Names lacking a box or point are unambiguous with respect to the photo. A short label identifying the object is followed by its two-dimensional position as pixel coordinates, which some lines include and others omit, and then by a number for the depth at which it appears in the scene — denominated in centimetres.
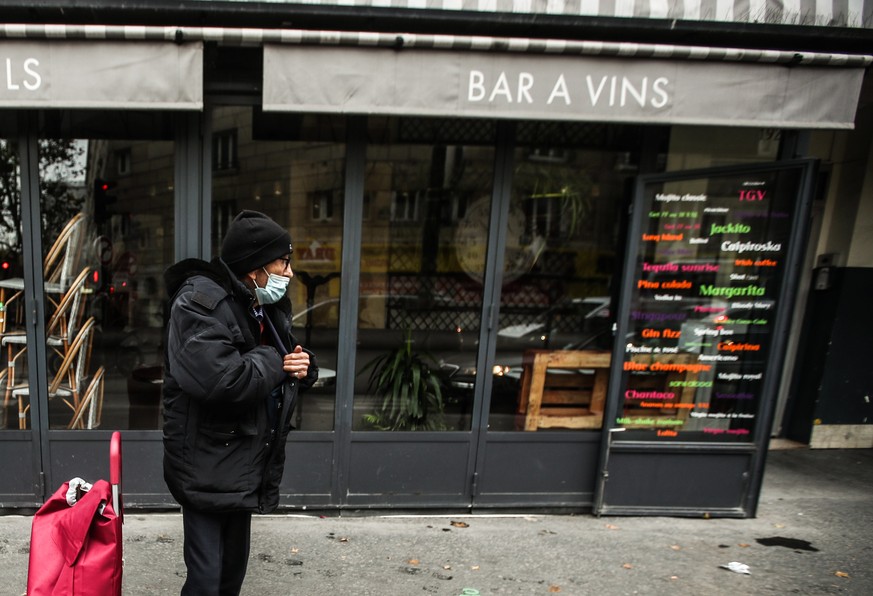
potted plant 438
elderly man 220
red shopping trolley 213
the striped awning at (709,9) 387
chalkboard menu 430
